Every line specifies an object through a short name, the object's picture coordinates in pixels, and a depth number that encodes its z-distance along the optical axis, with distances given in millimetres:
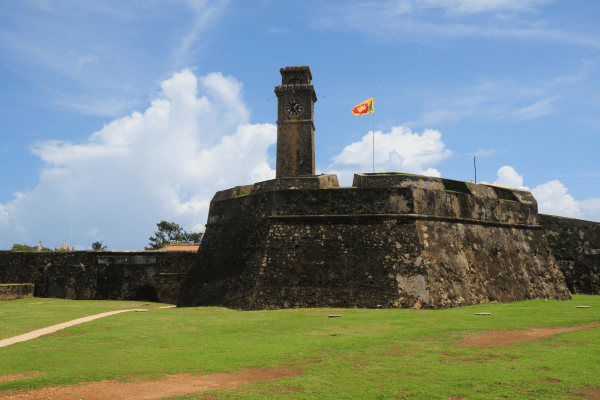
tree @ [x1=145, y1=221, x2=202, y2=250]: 51462
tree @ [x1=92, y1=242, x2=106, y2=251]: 54500
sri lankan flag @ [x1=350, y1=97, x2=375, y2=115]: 21266
